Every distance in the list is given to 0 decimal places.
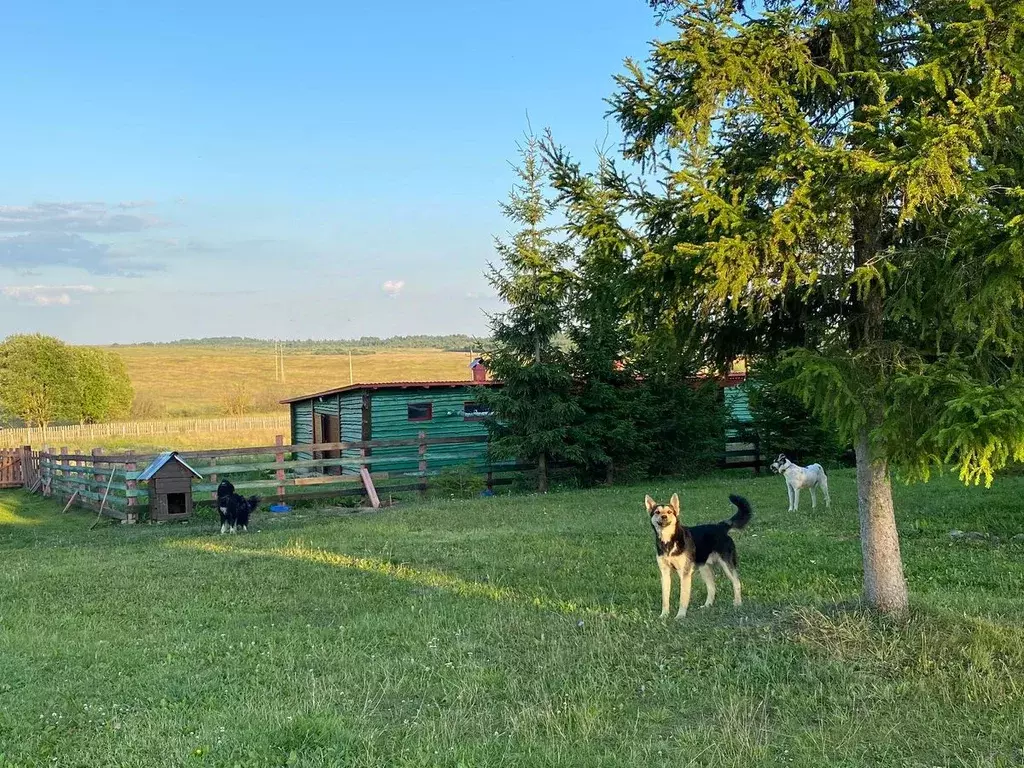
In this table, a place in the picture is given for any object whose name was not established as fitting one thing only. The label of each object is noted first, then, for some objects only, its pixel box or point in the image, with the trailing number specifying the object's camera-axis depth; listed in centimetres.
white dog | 1466
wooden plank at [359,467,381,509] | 1884
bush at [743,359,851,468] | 2392
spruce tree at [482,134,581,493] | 2067
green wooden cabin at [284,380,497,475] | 2588
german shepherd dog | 710
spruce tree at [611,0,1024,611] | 497
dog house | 1689
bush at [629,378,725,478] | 2209
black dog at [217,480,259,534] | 1496
